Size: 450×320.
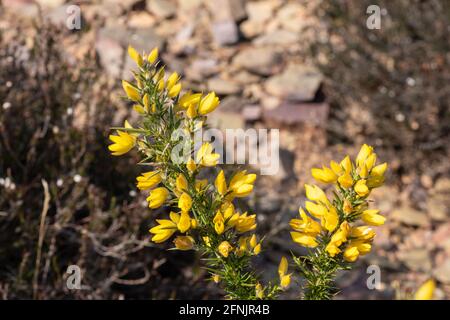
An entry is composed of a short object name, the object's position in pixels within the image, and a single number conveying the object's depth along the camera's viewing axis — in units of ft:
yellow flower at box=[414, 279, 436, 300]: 4.22
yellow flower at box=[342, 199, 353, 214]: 5.10
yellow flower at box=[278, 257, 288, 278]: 5.62
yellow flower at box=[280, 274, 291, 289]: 5.47
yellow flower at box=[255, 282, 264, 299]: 5.38
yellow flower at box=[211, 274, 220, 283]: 5.43
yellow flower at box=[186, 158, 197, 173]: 4.98
